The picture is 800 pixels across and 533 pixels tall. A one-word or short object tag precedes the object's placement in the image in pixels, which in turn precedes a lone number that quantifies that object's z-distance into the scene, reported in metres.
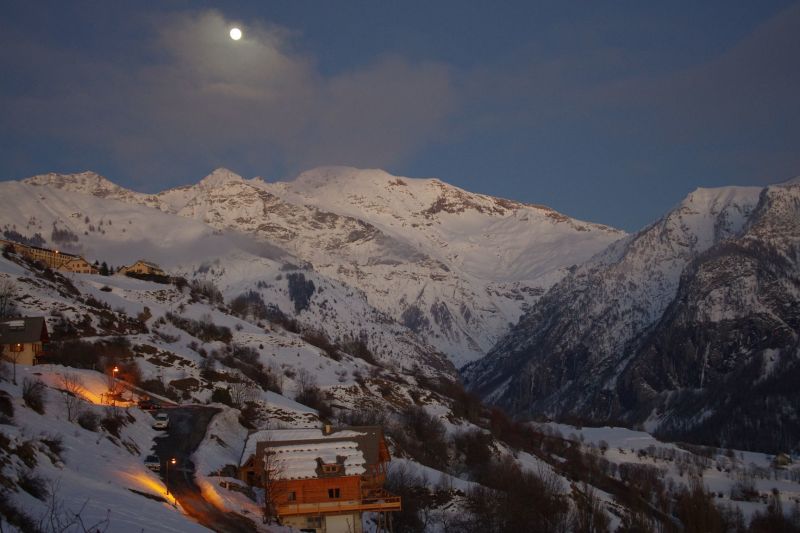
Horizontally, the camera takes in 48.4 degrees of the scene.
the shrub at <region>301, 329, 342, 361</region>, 156.79
